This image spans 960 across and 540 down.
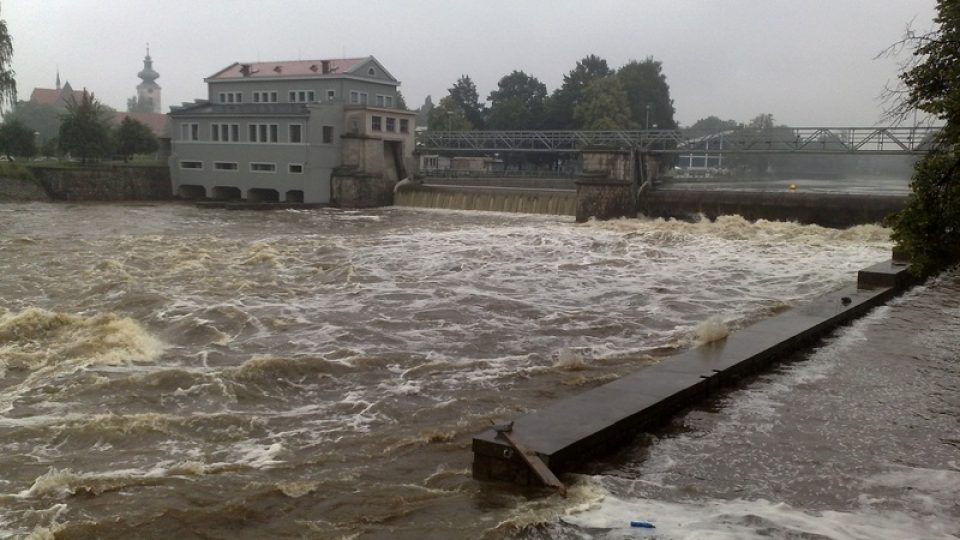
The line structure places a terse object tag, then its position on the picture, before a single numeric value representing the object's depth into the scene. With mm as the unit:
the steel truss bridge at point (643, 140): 35375
